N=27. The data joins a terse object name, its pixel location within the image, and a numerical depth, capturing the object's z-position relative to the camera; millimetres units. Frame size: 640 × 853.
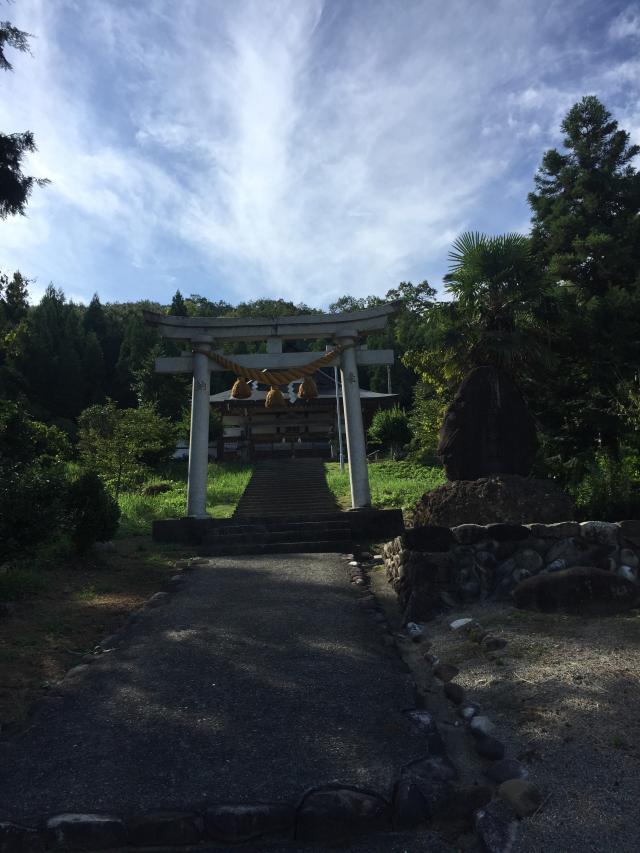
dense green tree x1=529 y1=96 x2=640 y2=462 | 13797
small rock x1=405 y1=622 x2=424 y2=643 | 5676
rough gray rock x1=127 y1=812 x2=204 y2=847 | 2525
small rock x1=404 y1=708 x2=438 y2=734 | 3496
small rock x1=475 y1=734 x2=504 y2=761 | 3146
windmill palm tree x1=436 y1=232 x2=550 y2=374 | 11602
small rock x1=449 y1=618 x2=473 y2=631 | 5559
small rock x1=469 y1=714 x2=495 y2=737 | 3412
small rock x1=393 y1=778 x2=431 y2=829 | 2625
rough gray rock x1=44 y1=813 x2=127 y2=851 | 2510
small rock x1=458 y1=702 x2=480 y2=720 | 3702
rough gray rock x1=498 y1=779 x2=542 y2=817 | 2600
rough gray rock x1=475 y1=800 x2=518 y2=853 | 2416
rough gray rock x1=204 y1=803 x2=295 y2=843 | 2551
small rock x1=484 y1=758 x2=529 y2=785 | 2883
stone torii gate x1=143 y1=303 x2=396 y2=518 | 13734
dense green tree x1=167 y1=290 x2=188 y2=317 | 50719
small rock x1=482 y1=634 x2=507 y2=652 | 4812
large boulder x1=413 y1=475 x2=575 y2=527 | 8578
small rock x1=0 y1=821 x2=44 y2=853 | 2480
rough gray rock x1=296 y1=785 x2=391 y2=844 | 2561
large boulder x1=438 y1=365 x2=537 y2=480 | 10117
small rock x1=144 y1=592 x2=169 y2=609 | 6845
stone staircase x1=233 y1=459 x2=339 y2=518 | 15711
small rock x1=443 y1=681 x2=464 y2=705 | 4023
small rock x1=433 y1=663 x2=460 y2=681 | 4496
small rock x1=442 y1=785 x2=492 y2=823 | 2670
